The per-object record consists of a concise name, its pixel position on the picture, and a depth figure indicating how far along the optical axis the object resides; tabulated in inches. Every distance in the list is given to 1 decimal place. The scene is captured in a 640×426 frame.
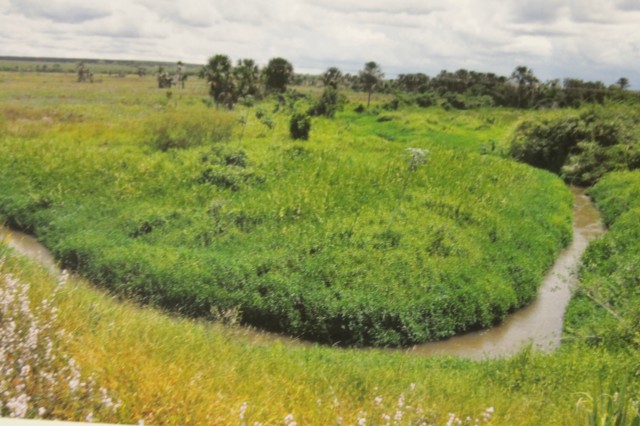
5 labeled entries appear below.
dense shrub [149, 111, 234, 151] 923.4
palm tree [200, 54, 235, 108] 1539.1
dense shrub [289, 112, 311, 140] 1057.5
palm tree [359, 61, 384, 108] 1654.8
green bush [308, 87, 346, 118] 1505.9
